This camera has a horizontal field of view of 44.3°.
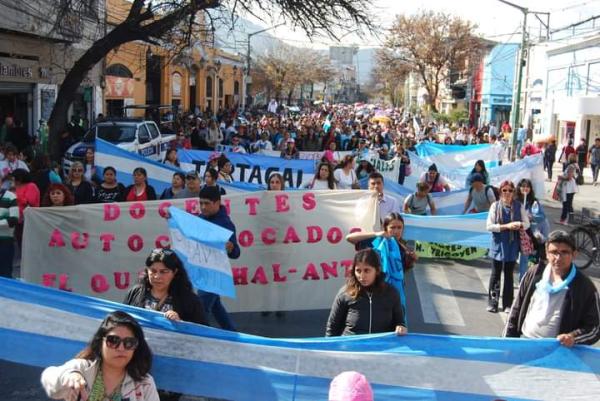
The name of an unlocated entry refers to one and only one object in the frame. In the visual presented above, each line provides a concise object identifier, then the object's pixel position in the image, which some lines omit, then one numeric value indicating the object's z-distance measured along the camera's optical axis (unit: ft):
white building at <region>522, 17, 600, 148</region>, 102.94
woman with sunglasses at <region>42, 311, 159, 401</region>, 11.39
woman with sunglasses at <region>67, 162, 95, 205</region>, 30.01
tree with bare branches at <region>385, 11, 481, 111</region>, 167.53
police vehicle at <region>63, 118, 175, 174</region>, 65.62
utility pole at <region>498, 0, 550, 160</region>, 97.30
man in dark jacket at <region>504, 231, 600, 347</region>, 15.43
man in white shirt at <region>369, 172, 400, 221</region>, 27.48
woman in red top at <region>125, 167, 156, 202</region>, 28.81
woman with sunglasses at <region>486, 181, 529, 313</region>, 27.22
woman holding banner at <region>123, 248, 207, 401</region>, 14.85
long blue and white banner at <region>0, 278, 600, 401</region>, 14.57
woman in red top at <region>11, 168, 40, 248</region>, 26.91
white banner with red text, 23.99
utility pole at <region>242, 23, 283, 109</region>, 148.57
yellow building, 104.99
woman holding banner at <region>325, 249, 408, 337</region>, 15.21
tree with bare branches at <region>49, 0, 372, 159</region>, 57.47
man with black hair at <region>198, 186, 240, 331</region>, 21.07
